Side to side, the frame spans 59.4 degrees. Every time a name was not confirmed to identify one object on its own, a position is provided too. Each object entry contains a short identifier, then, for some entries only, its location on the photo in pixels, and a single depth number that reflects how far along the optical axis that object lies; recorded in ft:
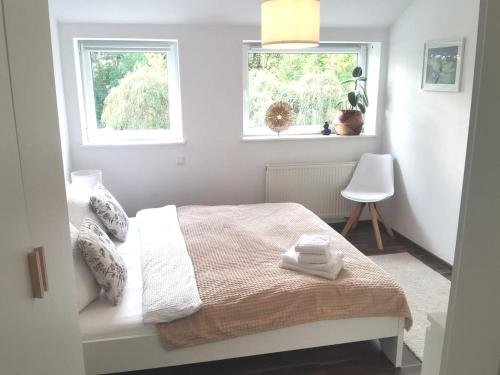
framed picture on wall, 11.05
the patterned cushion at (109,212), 9.48
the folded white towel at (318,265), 7.94
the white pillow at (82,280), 7.13
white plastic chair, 13.70
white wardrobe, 2.98
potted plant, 14.43
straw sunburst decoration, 14.43
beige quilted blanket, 7.07
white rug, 9.01
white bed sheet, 6.93
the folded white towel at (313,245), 8.08
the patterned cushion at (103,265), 7.30
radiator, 14.43
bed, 6.95
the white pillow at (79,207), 8.66
